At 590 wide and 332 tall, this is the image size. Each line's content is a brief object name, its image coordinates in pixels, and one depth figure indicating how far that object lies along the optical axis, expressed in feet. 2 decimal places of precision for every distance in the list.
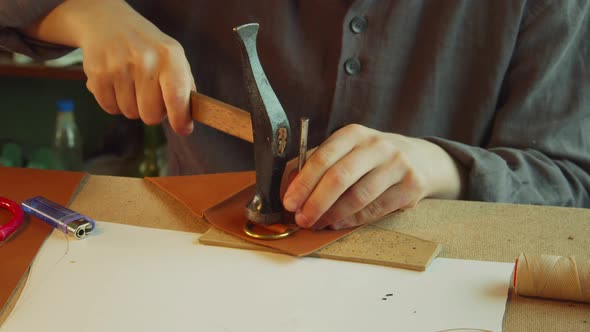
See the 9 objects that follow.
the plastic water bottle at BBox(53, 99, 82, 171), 7.73
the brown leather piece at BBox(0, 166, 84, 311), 2.51
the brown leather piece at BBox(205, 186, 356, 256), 2.71
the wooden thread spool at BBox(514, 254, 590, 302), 2.37
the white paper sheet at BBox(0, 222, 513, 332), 2.28
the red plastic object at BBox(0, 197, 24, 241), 2.73
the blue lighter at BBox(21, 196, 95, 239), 2.79
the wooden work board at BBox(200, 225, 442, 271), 2.65
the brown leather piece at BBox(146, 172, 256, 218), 3.06
